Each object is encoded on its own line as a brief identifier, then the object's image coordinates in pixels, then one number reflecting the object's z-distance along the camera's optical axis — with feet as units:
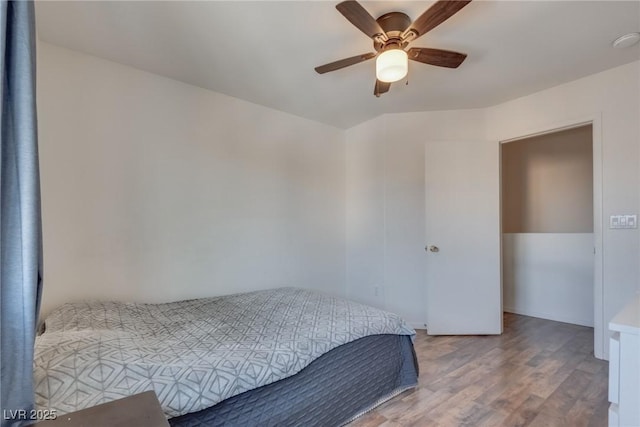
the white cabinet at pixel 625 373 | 3.38
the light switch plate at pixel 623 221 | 7.70
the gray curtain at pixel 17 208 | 2.54
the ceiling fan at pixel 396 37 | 4.79
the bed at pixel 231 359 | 3.82
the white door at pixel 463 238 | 10.22
